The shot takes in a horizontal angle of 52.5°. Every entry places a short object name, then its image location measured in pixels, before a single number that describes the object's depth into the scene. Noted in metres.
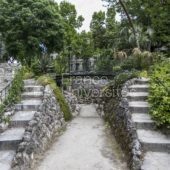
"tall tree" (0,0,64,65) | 12.83
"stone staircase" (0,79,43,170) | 3.74
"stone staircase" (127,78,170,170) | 3.44
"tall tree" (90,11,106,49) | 16.97
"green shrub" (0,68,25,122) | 4.60
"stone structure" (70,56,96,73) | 10.71
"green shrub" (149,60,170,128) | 4.24
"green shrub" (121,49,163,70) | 8.02
